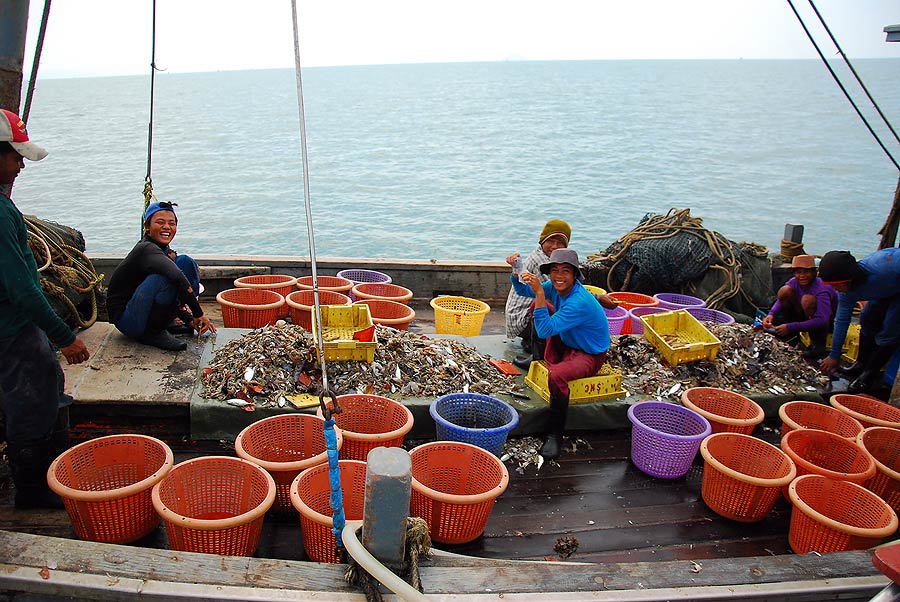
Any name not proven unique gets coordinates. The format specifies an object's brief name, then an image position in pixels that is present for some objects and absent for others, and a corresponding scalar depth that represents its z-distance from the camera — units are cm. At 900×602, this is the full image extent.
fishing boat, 249
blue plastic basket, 411
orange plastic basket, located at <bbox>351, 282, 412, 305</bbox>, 675
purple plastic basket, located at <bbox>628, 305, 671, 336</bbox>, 659
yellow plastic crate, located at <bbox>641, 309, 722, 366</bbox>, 521
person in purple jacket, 607
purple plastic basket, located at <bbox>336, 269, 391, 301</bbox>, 757
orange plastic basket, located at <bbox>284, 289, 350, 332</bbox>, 592
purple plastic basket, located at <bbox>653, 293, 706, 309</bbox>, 749
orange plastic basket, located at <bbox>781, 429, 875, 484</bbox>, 392
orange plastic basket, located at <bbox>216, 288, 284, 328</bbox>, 588
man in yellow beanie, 520
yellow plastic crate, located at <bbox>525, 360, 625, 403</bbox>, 464
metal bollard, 236
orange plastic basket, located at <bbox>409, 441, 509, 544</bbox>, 322
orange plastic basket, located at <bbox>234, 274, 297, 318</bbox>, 641
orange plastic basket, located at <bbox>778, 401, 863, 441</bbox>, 444
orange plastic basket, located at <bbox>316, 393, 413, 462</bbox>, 410
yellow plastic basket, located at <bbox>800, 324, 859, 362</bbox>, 615
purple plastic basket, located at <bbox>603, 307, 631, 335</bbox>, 643
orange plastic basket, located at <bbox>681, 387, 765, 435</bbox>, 443
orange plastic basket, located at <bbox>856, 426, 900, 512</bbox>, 420
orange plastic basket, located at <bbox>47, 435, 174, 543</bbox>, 296
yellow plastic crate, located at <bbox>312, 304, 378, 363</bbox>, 468
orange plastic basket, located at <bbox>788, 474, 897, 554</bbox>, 323
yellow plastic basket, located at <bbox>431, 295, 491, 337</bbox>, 633
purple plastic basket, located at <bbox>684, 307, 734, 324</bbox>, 687
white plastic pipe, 228
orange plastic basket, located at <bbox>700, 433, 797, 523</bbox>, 367
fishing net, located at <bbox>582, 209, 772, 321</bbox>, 810
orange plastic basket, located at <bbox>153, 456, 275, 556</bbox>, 284
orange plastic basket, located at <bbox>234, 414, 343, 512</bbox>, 370
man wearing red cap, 287
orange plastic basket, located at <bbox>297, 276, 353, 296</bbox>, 661
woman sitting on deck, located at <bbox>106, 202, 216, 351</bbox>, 476
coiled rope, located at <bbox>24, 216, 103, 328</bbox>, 511
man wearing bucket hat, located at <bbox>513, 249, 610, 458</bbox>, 439
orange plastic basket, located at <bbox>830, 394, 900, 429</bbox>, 447
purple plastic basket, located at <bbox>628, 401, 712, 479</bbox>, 410
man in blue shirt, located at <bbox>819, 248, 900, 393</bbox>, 494
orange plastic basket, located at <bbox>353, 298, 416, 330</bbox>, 626
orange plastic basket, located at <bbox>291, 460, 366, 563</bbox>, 298
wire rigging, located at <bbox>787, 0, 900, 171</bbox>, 485
